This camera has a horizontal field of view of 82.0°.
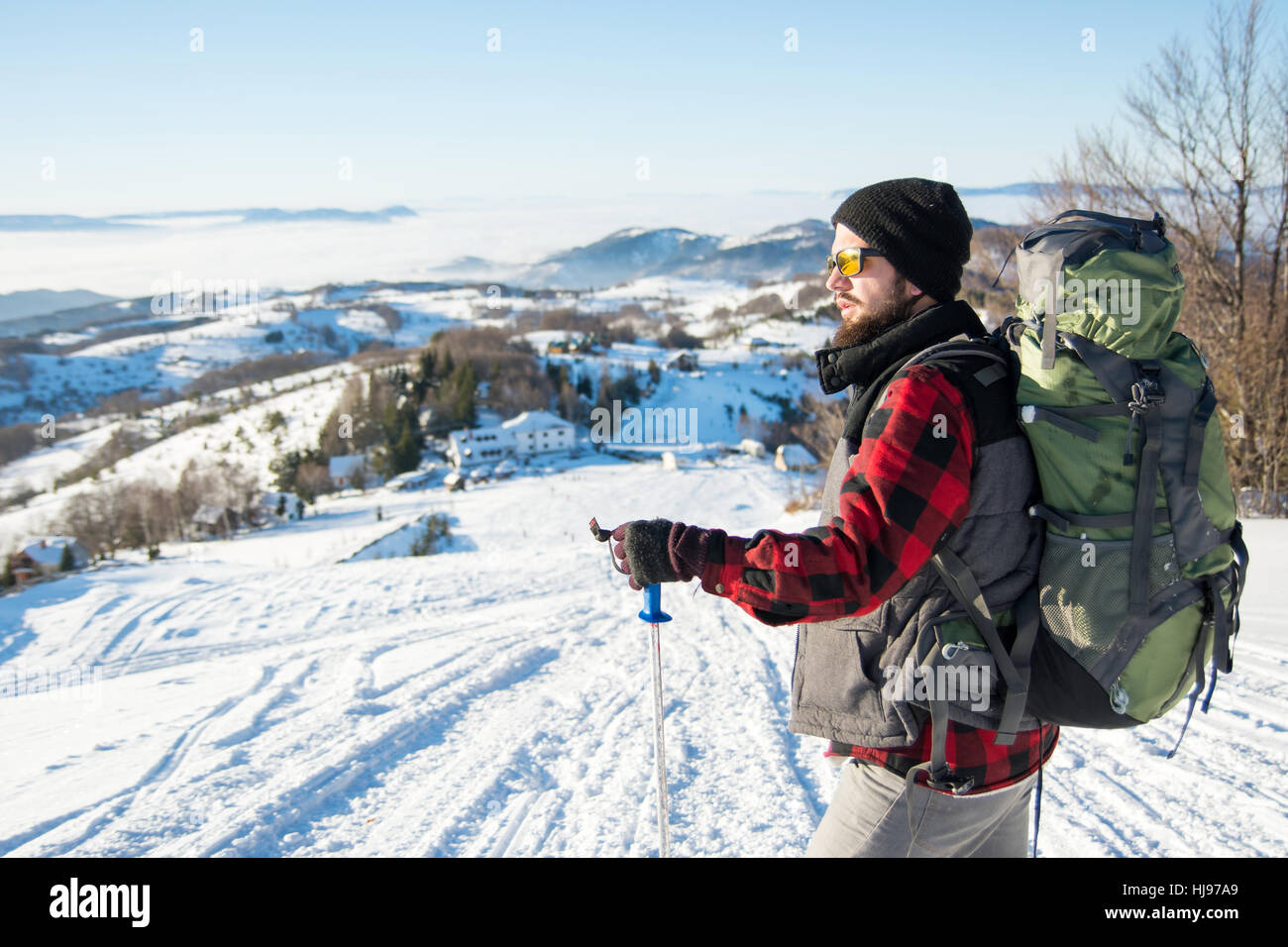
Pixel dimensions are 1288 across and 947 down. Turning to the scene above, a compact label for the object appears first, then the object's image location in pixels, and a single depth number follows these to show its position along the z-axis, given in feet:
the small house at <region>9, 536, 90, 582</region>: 95.18
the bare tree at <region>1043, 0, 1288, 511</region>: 40.06
